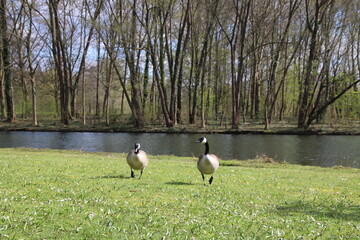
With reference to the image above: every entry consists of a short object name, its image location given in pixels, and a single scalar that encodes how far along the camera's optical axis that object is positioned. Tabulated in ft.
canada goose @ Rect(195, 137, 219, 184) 37.45
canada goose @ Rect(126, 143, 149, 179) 40.37
